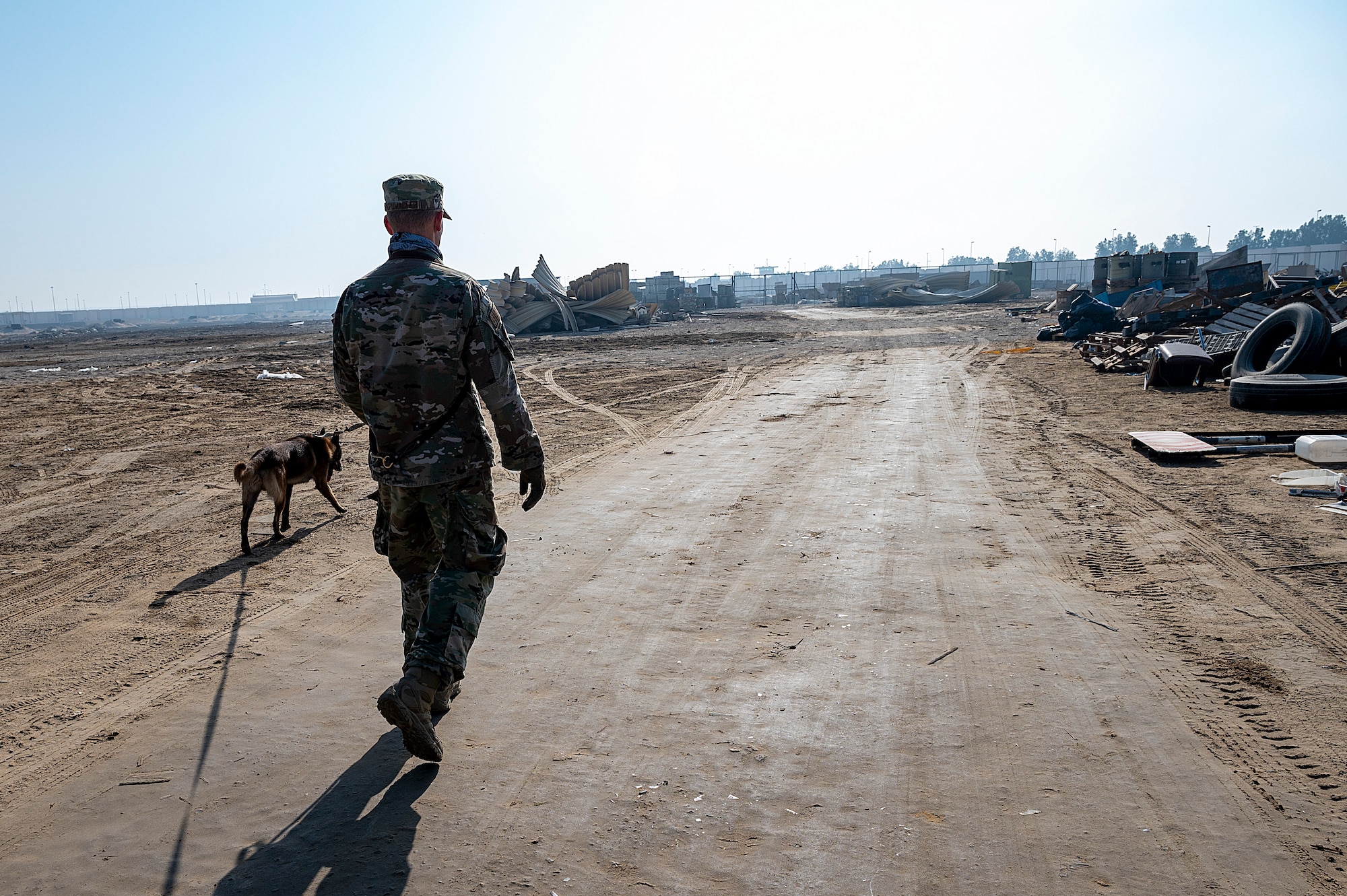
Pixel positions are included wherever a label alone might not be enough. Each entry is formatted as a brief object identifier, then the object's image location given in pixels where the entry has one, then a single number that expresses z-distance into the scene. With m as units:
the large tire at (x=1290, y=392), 10.09
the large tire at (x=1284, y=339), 11.52
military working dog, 6.06
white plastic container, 7.41
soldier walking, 3.13
